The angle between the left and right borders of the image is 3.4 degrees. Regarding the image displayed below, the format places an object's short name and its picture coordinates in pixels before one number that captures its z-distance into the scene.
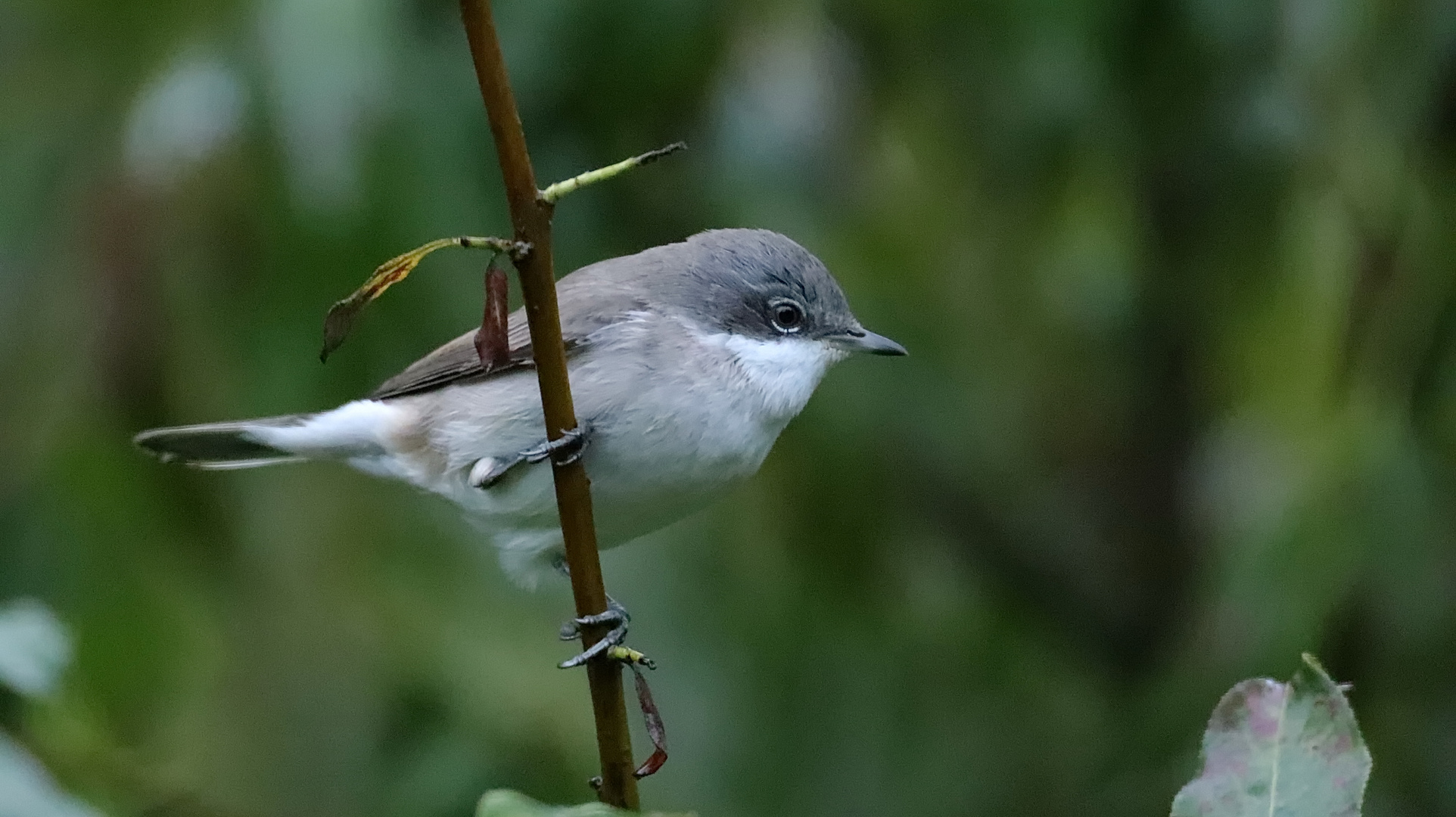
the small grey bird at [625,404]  3.99
